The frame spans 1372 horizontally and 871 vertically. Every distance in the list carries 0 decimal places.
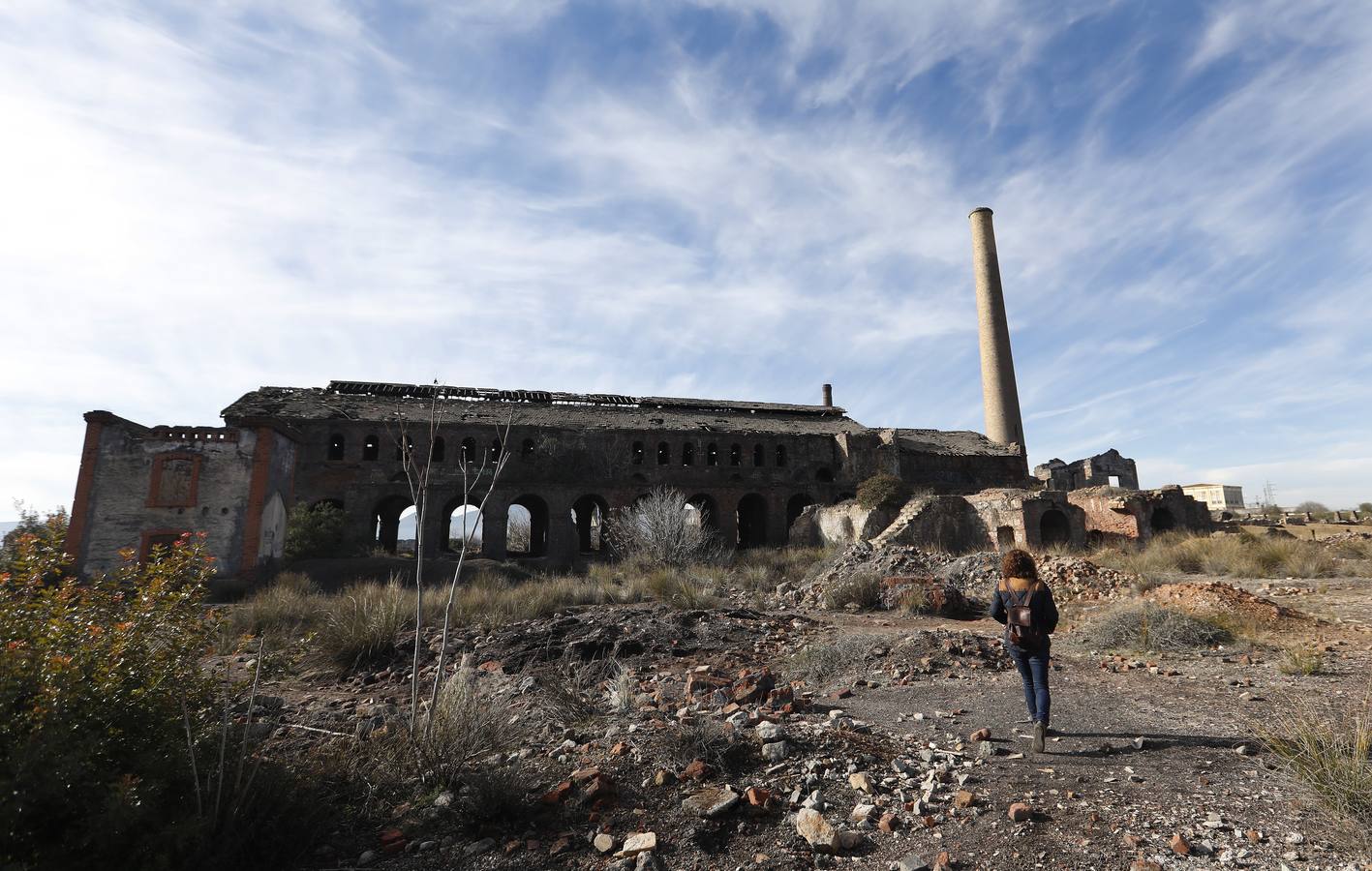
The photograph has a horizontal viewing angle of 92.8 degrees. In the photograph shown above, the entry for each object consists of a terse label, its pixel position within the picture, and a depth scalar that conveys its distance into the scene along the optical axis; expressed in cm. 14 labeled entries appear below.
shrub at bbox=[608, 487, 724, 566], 2223
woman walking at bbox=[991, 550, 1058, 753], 491
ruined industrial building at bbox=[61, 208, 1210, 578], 1873
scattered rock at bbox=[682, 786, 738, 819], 392
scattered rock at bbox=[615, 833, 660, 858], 358
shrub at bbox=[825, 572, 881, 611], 1387
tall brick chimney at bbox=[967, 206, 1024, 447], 3550
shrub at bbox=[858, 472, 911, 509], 2542
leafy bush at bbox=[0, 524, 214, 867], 303
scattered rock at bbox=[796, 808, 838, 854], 351
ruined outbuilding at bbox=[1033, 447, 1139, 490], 3934
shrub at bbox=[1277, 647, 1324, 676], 675
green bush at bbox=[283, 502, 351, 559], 2175
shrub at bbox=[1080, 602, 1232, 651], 824
